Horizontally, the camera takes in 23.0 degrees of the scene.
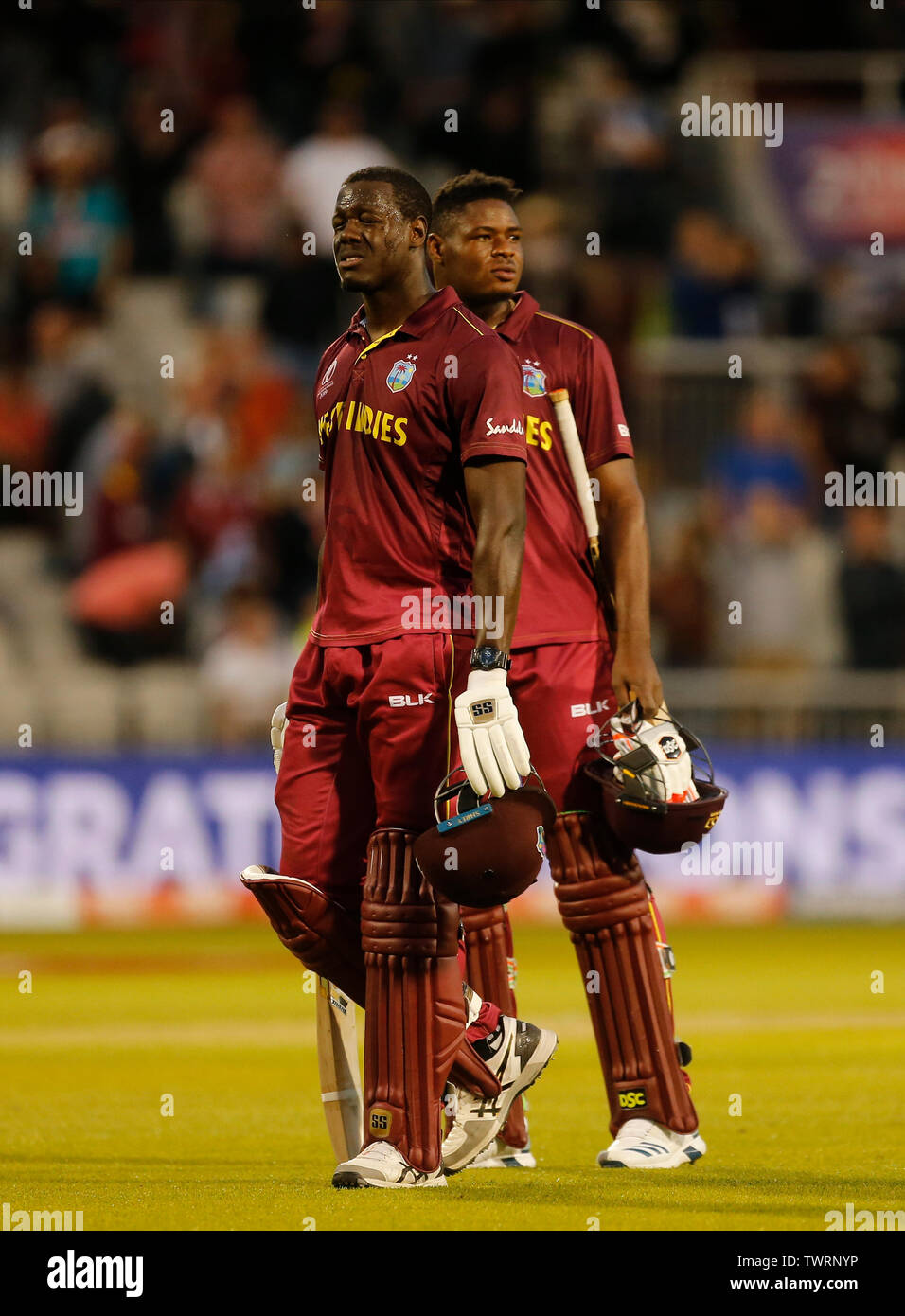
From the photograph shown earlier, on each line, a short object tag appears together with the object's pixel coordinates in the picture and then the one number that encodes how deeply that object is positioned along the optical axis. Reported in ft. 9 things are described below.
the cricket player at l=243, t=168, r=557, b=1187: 19.20
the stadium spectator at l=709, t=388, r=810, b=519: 54.85
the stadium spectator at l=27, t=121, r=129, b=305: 57.67
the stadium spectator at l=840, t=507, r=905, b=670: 50.75
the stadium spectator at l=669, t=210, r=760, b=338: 58.59
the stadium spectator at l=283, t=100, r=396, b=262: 57.41
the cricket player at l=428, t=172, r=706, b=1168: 21.68
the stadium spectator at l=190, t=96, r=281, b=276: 59.36
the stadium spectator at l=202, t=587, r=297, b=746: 50.21
